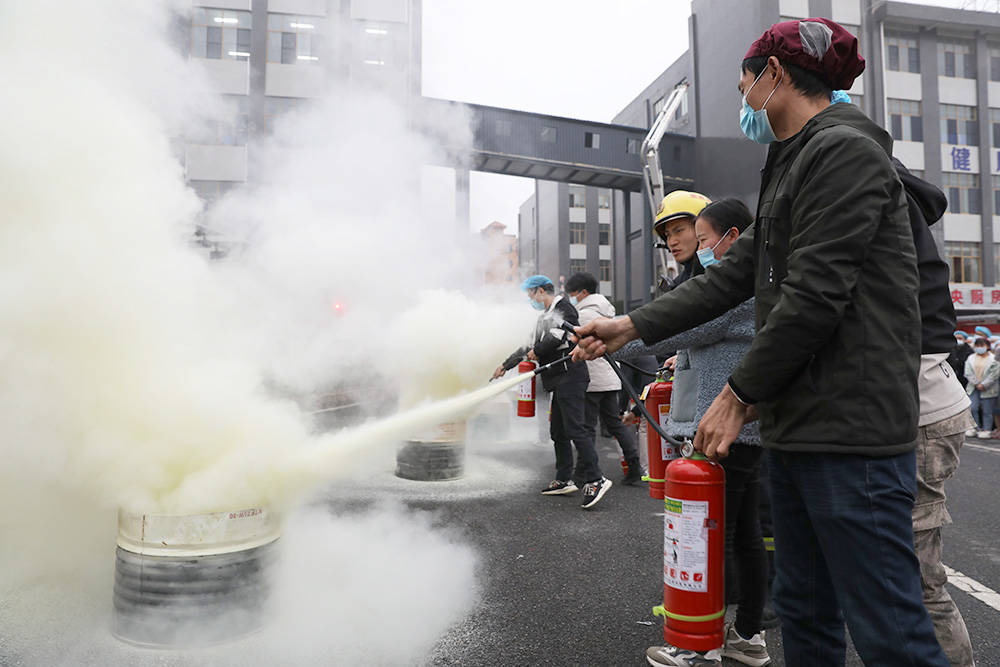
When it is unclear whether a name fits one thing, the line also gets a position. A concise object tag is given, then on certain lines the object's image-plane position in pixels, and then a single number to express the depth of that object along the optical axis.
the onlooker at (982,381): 10.11
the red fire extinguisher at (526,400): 6.18
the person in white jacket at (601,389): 5.53
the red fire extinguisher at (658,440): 3.33
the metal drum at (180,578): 2.54
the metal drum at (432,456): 5.86
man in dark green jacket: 1.39
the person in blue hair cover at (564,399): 5.00
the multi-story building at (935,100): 25.31
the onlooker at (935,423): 1.81
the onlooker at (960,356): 10.73
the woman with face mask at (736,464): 2.58
